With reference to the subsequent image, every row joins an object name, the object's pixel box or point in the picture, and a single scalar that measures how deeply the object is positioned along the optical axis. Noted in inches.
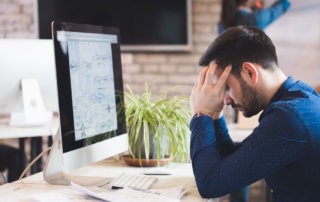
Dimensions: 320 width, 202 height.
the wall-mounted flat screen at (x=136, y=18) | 143.4
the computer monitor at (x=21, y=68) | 95.2
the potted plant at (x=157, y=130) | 68.5
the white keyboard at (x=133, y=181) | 57.2
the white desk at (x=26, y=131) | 95.8
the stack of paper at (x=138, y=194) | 50.8
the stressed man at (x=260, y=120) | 48.2
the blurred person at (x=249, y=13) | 125.3
